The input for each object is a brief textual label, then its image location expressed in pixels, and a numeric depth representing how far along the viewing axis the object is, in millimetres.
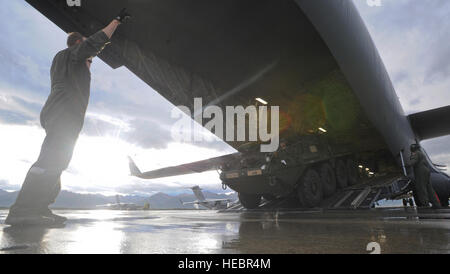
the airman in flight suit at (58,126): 2021
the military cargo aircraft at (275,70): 4371
